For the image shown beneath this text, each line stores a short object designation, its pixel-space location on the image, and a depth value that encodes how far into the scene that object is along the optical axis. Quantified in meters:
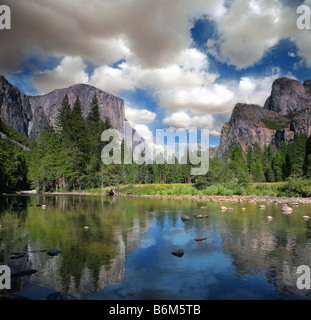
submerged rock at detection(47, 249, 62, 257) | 10.69
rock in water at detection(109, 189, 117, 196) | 57.23
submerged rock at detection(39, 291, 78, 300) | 6.83
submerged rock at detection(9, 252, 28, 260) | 10.32
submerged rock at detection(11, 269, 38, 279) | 8.39
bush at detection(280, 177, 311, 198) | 41.74
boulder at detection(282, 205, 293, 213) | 24.94
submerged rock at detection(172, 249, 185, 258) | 11.18
